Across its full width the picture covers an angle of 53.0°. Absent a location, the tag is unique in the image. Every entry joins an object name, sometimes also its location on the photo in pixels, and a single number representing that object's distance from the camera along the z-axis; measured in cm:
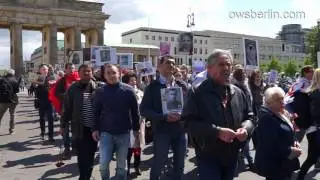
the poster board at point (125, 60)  1240
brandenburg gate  4381
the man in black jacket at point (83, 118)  508
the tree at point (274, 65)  8851
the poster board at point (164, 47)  970
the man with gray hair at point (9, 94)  1060
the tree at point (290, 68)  8869
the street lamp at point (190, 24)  3775
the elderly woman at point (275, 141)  363
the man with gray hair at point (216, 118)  321
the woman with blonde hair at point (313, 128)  505
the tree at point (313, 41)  5500
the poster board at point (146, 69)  1126
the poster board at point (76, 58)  1524
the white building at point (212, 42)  9764
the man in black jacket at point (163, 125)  463
